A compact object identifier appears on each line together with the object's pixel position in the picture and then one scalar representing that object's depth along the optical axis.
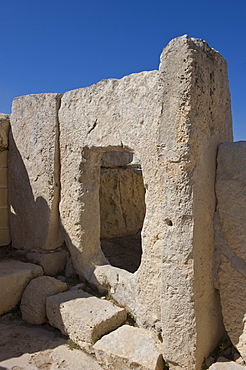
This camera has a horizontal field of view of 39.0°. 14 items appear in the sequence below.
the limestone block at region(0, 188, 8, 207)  5.52
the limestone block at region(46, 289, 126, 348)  3.56
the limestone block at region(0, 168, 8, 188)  5.49
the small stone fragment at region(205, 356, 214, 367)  3.02
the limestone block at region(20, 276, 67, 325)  4.14
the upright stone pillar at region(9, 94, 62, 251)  4.75
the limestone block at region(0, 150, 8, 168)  5.47
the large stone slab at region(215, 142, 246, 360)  2.95
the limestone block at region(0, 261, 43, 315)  4.33
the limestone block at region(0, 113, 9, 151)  5.30
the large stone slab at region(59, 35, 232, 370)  2.87
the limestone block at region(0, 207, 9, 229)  5.53
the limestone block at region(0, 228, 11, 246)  5.49
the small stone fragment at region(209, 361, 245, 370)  2.81
